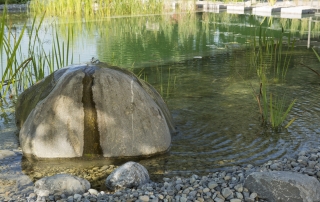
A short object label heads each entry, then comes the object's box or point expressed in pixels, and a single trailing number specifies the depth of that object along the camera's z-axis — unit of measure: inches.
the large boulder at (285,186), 92.4
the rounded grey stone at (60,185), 100.9
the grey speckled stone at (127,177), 106.1
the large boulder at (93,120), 126.7
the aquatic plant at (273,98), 147.3
